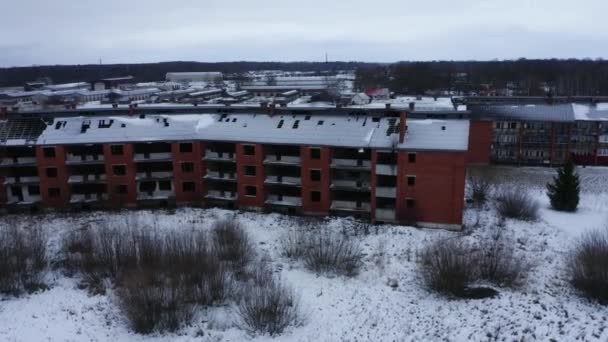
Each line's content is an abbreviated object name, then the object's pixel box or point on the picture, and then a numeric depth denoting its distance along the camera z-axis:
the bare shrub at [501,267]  30.00
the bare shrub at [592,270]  27.31
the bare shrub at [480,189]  47.28
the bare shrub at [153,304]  26.05
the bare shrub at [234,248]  32.53
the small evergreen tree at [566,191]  44.12
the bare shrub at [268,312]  25.97
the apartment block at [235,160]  41.59
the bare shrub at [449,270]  29.06
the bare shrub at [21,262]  30.20
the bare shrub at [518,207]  42.41
